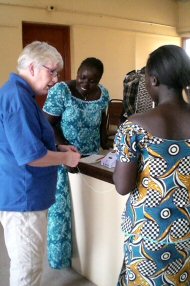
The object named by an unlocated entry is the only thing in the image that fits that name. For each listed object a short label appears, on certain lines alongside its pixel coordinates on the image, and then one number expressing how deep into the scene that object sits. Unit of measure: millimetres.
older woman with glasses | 1237
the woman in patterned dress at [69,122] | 1926
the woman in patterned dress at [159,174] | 996
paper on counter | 1815
